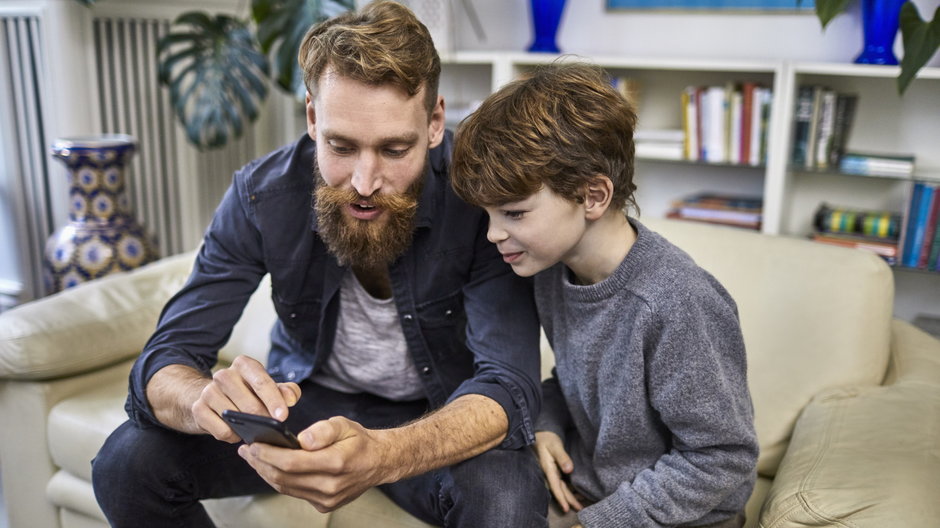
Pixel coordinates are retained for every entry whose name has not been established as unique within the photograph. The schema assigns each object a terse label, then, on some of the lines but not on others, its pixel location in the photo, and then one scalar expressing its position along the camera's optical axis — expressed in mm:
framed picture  2750
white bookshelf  2652
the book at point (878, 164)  2602
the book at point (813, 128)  2662
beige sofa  1287
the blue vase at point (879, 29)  2465
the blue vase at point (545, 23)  2930
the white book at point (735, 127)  2738
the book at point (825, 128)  2658
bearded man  1186
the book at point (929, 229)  2533
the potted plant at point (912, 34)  1852
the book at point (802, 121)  2676
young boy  1173
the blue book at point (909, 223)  2547
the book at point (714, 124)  2760
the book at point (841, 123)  2668
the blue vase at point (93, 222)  2607
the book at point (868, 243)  2605
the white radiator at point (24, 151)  2834
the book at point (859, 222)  2635
